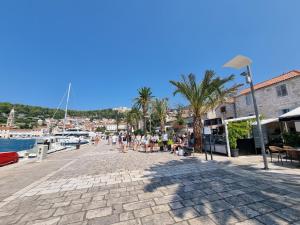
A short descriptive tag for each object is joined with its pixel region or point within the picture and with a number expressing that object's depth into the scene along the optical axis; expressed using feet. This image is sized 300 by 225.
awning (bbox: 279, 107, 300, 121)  24.44
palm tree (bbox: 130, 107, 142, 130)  143.08
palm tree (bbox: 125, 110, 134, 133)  163.40
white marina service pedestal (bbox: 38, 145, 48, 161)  39.16
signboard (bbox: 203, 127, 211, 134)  31.48
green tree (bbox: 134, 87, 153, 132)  110.32
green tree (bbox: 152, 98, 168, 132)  114.11
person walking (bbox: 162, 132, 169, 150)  48.70
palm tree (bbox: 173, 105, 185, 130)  121.00
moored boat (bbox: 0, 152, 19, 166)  33.13
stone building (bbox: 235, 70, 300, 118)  53.67
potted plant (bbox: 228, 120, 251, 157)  33.45
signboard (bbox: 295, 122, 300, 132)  33.96
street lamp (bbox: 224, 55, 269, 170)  22.26
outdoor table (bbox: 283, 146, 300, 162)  22.34
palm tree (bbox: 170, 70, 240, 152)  39.07
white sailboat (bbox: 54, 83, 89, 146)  131.13
